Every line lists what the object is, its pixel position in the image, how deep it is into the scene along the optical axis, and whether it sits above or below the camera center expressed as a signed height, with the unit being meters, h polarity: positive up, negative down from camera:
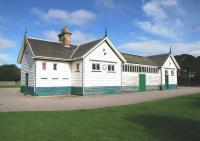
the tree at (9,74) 50.91 +1.03
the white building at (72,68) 16.00 +1.00
